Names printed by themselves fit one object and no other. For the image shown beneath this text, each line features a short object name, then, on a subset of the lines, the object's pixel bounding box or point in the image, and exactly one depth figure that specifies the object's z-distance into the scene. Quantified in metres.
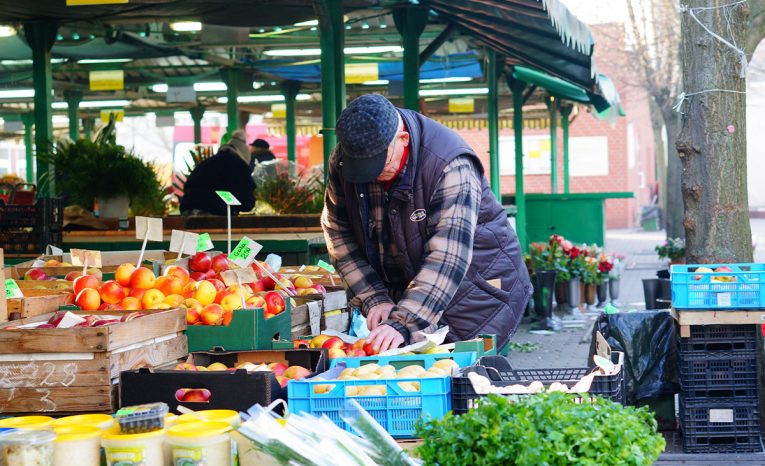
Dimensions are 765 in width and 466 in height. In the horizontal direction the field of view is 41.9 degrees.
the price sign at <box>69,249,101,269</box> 5.15
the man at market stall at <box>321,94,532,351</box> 3.73
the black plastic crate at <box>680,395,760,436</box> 5.64
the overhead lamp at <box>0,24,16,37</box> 11.41
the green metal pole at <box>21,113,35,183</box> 23.86
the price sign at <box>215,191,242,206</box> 5.30
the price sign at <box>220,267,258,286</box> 4.47
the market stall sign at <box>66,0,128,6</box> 7.63
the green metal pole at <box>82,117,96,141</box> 25.69
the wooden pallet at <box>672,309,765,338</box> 5.52
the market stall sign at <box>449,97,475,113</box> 20.22
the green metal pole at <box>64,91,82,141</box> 19.00
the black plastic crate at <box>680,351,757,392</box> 5.61
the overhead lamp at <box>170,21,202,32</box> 10.98
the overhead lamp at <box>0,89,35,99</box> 17.73
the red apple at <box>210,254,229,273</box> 5.50
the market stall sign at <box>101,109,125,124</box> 22.20
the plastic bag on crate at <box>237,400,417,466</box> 2.39
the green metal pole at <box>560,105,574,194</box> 22.75
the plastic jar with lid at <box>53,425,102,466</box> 2.52
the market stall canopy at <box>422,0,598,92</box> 7.64
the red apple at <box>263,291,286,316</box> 4.50
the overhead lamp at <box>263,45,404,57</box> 13.22
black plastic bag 6.18
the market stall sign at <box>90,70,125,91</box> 14.84
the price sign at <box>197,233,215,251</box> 5.57
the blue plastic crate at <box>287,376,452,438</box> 2.89
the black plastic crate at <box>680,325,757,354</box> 5.59
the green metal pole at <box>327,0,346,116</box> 9.19
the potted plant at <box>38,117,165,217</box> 9.54
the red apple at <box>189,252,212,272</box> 5.46
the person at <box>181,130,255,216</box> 9.93
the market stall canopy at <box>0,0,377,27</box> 8.94
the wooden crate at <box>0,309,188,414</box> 3.27
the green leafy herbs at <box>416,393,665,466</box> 2.32
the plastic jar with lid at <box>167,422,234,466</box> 2.47
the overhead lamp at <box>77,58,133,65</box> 13.98
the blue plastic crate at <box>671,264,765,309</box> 5.50
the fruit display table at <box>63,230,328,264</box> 7.96
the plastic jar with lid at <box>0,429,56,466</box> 2.42
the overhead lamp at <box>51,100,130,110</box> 21.86
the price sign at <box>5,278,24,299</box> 4.02
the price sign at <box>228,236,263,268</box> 4.85
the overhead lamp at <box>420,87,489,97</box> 18.64
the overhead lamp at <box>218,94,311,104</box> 20.11
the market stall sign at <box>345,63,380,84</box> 13.18
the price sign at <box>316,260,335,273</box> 6.29
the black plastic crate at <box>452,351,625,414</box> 2.85
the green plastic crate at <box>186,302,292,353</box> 3.83
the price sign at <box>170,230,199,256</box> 5.36
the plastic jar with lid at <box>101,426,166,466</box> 2.46
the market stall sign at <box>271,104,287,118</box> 22.31
